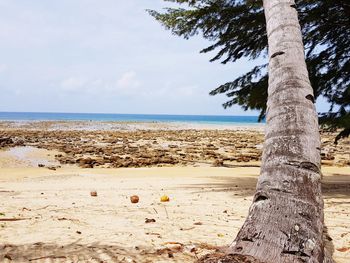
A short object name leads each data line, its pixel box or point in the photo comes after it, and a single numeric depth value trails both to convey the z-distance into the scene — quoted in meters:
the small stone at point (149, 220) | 4.11
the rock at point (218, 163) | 14.09
